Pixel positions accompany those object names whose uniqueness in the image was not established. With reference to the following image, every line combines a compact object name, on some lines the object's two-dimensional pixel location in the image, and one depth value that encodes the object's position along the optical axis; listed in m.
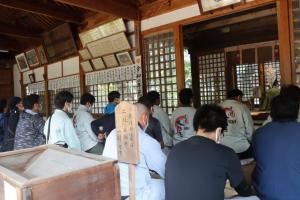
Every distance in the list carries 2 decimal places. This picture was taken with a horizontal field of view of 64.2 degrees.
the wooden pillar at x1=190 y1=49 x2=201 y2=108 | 6.42
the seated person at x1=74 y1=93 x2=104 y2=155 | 3.10
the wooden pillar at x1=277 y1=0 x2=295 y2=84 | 2.91
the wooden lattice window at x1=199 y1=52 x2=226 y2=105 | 6.18
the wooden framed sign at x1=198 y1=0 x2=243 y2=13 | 3.21
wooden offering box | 1.15
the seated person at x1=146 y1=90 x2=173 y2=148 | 3.20
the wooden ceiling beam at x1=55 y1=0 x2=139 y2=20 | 3.86
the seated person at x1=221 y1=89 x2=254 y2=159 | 2.90
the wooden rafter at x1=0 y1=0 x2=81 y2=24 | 4.47
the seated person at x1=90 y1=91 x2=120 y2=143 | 2.87
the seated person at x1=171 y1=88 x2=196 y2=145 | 3.06
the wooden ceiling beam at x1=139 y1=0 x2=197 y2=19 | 3.78
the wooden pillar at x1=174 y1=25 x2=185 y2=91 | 3.88
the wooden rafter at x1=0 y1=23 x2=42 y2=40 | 5.96
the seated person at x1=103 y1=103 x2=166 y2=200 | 1.63
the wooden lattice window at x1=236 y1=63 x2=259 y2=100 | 6.22
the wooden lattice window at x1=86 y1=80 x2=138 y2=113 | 4.80
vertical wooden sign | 1.47
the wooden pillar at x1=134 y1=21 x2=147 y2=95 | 4.40
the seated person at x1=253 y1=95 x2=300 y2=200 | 1.47
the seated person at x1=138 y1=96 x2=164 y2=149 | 2.53
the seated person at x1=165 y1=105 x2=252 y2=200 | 1.34
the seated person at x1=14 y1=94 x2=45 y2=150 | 2.65
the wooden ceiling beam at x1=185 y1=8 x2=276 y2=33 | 3.95
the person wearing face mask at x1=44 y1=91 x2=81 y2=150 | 2.52
